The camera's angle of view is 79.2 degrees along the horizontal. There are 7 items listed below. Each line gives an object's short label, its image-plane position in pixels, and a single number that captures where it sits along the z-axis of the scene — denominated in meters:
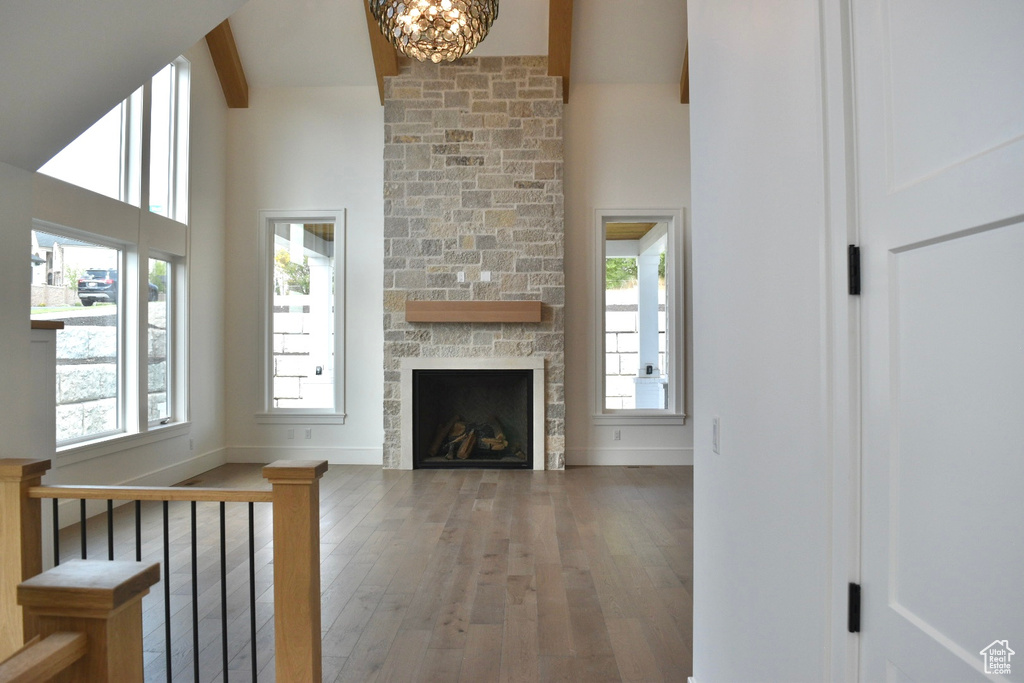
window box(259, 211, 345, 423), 6.50
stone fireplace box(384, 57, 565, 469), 6.09
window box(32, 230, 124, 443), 4.33
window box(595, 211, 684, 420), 6.52
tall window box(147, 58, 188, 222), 5.38
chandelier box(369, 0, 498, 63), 3.18
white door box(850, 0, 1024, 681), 0.76
